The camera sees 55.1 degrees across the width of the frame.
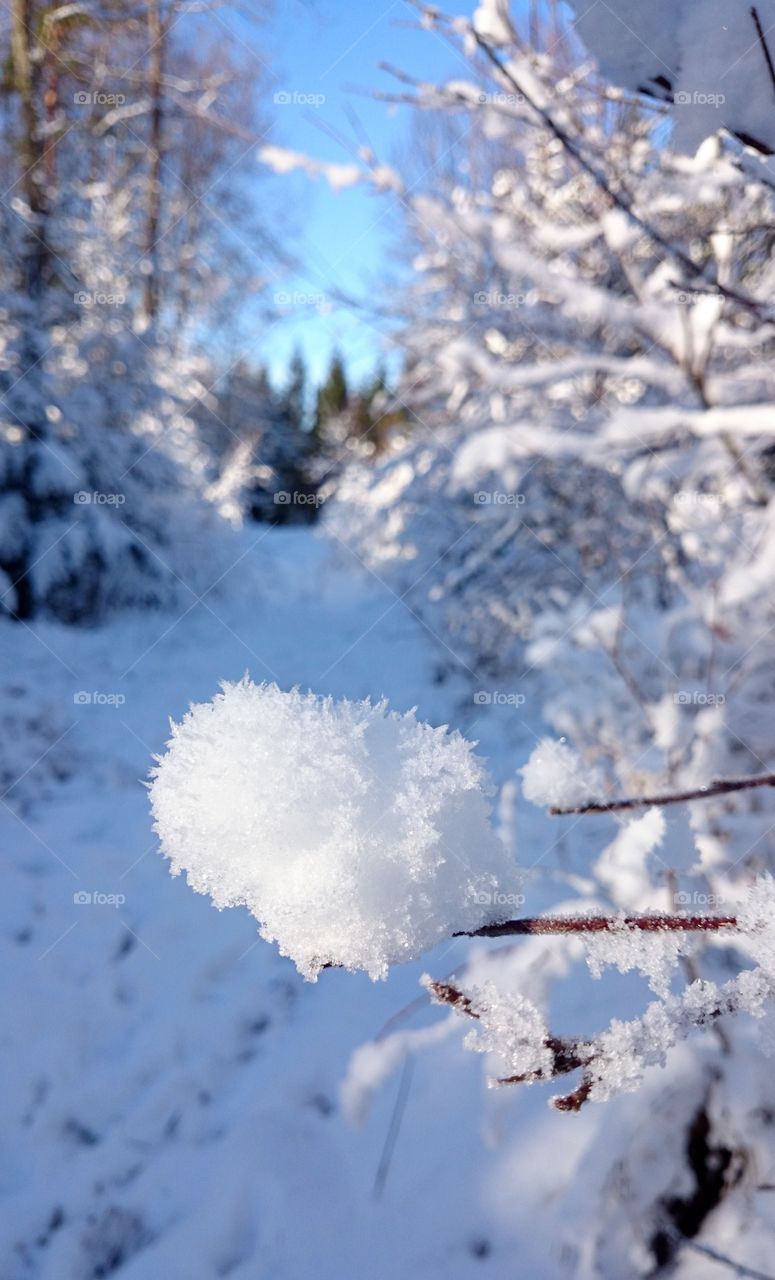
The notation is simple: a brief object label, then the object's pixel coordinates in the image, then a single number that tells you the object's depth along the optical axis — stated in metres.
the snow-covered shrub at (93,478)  4.12
